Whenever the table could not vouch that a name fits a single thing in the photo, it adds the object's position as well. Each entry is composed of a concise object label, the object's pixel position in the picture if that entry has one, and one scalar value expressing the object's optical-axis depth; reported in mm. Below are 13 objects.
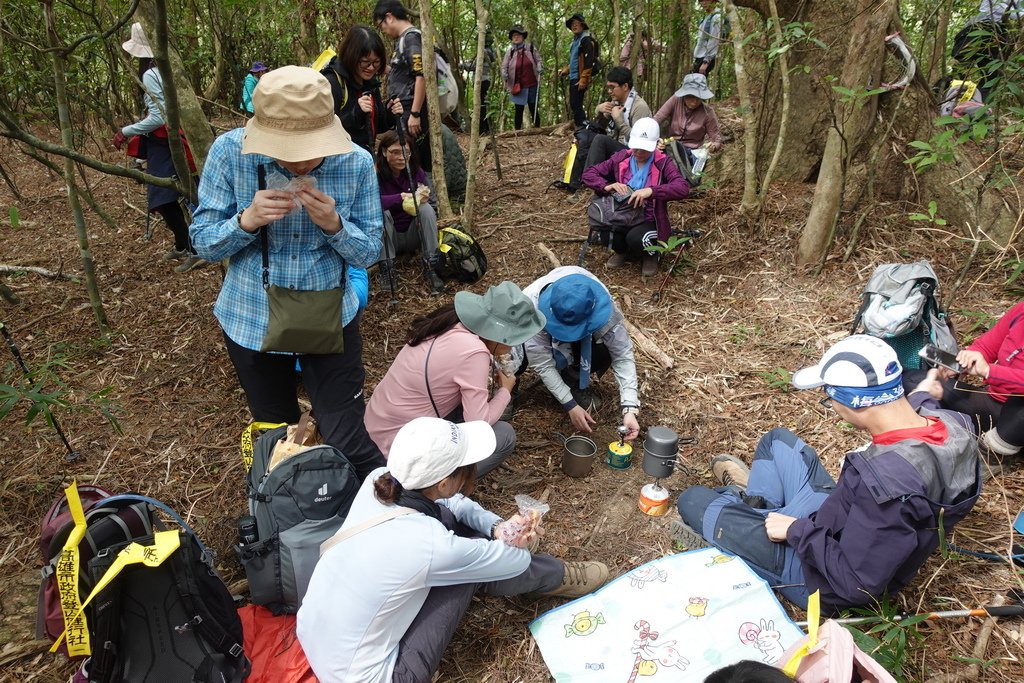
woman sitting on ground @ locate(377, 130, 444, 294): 4789
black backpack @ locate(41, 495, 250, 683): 1888
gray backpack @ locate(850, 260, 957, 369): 3283
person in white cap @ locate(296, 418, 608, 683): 2033
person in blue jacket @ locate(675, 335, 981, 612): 2102
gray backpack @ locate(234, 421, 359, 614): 2357
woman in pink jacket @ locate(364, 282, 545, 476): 2902
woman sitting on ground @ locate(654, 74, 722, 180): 6109
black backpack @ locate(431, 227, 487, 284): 4996
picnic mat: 2408
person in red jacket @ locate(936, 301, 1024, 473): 3051
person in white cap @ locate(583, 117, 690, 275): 5129
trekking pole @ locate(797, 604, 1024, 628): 2359
